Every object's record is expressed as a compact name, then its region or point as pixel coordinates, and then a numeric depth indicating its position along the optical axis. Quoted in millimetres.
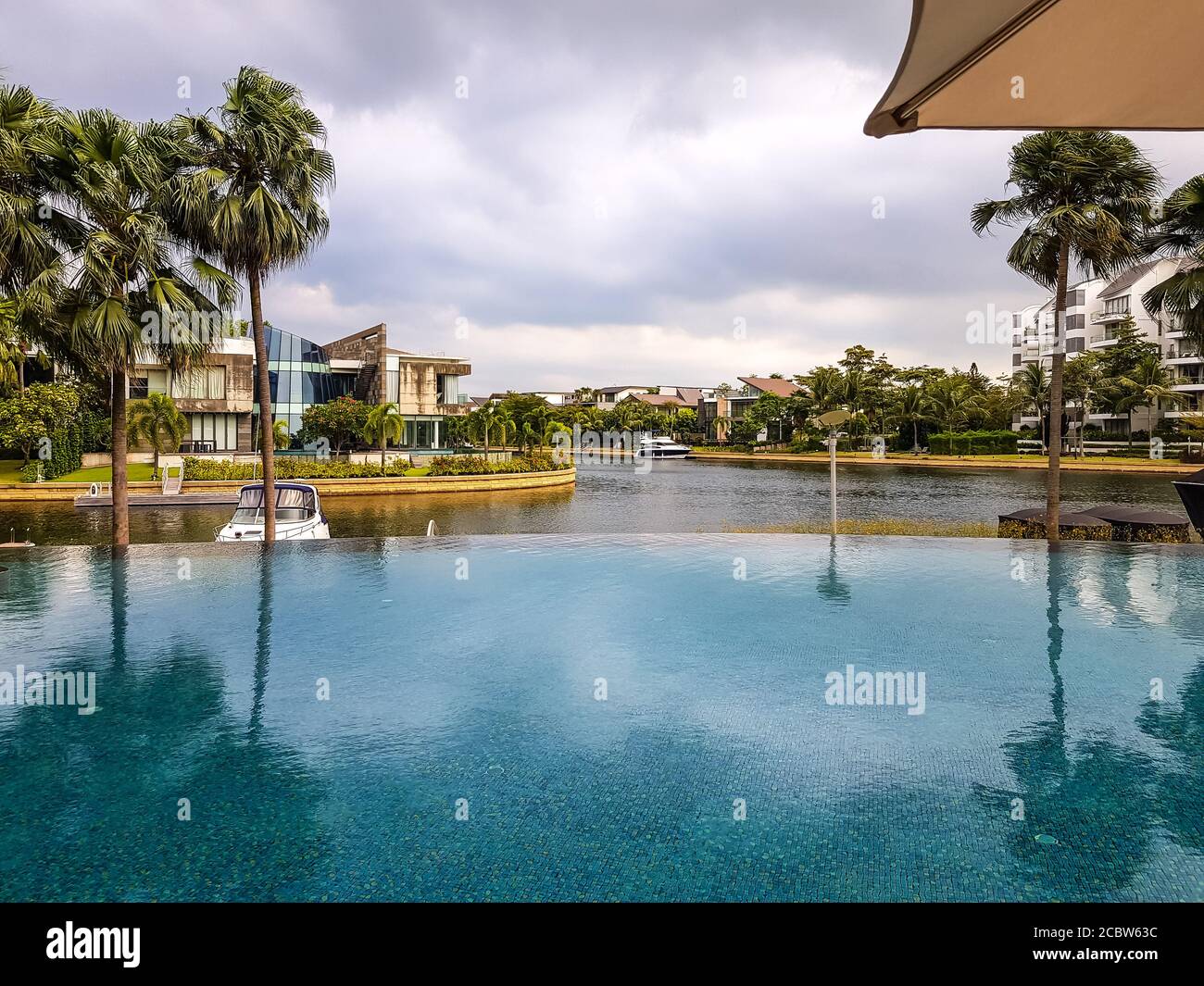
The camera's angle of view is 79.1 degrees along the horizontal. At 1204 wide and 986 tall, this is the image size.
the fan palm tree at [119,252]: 11336
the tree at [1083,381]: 50094
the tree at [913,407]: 58575
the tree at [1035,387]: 51781
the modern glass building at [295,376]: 46938
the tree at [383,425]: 36344
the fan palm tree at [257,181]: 12953
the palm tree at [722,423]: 87375
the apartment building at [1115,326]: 52281
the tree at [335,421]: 40062
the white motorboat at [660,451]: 73125
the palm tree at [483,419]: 44759
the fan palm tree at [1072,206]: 13859
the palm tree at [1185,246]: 13312
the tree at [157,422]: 30125
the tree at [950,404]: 57562
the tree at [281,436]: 41656
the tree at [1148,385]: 46938
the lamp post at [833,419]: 12969
